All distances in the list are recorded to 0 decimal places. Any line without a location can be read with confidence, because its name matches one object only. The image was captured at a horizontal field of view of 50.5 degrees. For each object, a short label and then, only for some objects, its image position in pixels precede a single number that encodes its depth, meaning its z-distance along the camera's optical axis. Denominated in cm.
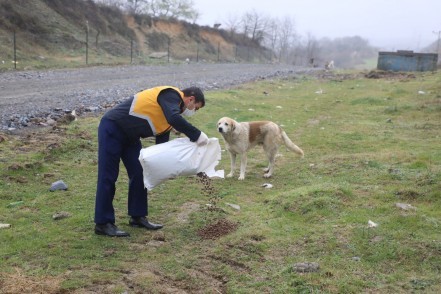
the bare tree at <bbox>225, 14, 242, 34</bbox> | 7650
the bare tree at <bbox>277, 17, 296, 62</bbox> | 10856
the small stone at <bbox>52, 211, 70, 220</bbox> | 574
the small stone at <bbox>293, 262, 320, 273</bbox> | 442
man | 515
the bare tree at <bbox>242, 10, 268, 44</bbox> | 8856
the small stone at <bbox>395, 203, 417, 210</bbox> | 587
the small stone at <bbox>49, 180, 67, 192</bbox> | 680
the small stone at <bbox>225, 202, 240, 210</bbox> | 653
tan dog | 841
